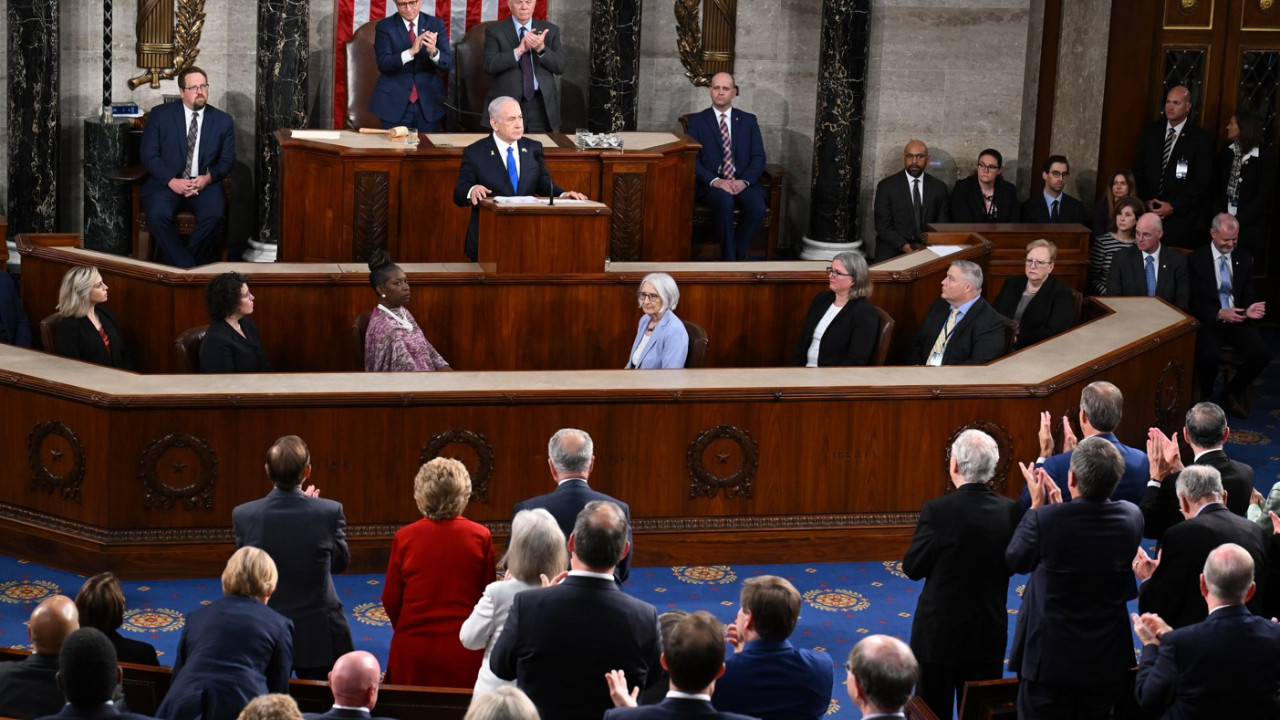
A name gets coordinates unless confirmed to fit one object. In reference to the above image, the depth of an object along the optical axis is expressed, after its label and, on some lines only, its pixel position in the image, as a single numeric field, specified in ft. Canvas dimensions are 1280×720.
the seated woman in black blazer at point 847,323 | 56.65
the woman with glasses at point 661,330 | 53.98
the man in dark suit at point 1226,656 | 30.83
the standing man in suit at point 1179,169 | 77.97
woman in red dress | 35.12
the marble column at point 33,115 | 75.00
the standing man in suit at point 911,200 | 76.38
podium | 57.47
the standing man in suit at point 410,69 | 73.20
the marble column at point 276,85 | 75.82
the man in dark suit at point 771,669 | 28.99
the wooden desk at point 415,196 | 65.92
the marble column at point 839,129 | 80.43
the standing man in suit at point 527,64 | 73.82
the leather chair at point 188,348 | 53.11
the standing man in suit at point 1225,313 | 68.23
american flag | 80.59
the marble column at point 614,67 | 80.12
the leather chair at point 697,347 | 55.62
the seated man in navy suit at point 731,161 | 75.20
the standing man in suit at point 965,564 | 36.14
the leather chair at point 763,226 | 75.25
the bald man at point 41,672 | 29.60
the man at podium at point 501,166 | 61.82
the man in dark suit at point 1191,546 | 34.96
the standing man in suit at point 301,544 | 36.04
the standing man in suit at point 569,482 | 35.99
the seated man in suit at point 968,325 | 56.59
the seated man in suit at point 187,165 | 71.92
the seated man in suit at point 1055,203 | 75.82
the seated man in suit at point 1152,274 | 67.56
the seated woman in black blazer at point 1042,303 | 61.77
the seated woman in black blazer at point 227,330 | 51.52
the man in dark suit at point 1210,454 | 39.17
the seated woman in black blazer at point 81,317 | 53.83
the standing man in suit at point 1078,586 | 34.81
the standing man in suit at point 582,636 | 29.89
